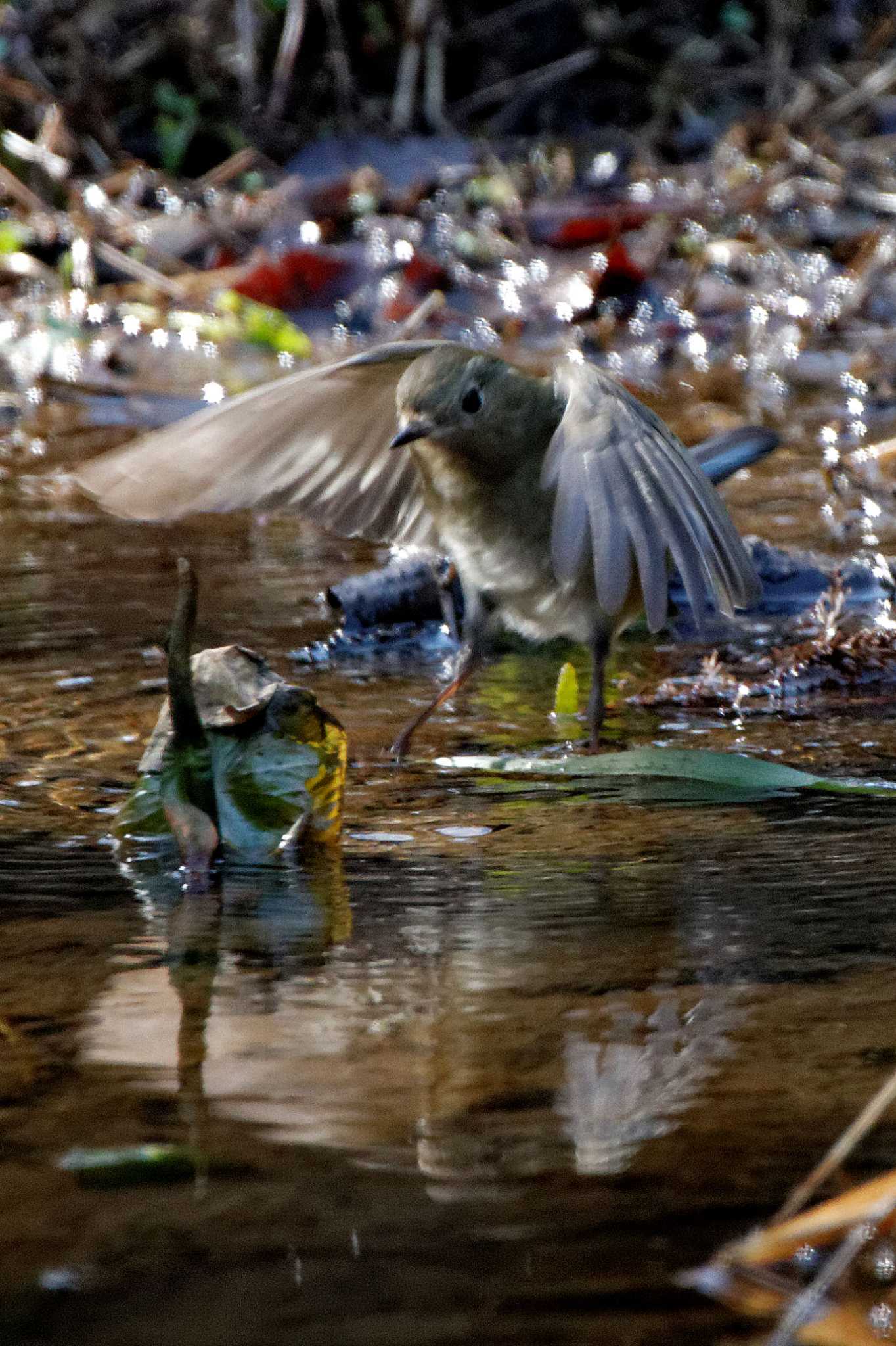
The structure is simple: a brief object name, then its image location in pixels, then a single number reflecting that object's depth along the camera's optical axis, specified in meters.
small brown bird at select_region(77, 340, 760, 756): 6.57
